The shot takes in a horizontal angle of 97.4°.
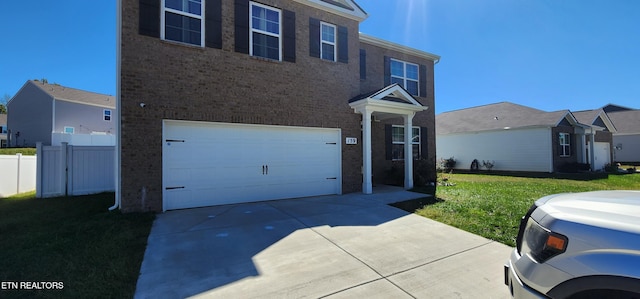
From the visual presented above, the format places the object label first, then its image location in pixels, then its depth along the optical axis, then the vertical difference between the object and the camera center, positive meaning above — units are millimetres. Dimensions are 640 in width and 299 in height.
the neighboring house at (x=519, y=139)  18672 +964
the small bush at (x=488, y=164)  20984 -897
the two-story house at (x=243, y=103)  7008 +1525
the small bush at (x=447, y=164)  22616 -962
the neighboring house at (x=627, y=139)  30031 +1351
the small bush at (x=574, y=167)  19312 -1082
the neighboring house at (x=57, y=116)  24453 +3616
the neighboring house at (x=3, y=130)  35250 +3234
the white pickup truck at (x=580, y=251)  1604 -638
